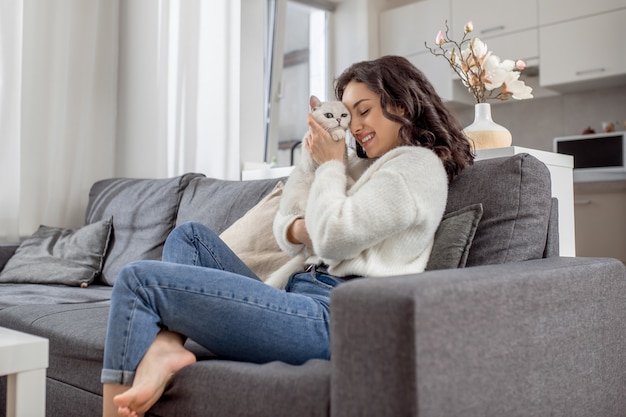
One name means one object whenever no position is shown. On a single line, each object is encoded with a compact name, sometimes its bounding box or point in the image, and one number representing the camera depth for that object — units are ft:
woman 3.99
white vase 6.52
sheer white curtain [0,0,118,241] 9.67
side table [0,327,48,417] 3.94
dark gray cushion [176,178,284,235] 7.50
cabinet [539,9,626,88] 13.01
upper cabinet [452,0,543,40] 14.42
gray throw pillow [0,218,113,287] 8.23
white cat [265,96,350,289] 5.14
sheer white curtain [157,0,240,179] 10.95
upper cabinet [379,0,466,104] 15.58
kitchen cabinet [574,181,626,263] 13.00
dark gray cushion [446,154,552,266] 4.74
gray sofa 3.12
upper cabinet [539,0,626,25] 13.12
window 16.21
